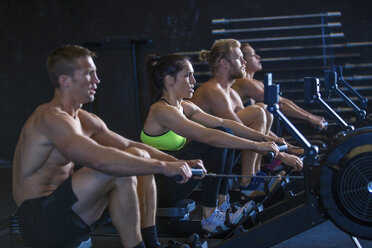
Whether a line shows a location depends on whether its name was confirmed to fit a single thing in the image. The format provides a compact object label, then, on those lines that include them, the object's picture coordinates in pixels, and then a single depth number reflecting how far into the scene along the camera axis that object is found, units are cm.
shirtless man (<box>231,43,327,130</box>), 481
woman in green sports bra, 322
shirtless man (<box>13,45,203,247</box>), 217
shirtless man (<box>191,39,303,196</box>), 418
